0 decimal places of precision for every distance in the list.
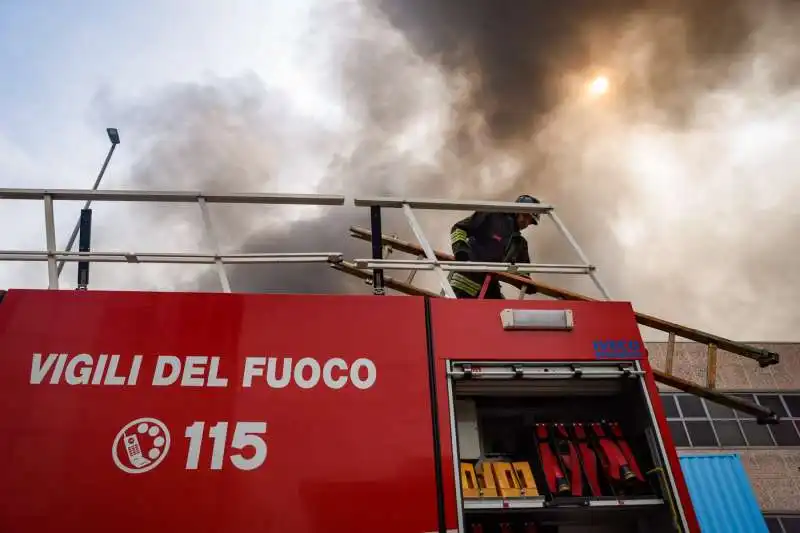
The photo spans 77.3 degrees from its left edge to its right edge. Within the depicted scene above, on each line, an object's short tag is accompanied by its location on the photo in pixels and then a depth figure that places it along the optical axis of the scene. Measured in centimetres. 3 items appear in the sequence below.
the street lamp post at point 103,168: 413
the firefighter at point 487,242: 560
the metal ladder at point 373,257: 395
